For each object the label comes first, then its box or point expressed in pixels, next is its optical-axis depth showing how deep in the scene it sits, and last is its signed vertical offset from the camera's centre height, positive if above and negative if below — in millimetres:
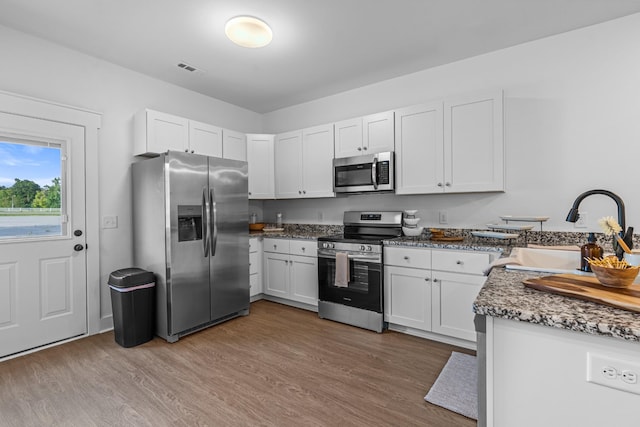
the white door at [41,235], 2670 -186
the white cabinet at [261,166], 4383 +659
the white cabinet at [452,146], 2873 +643
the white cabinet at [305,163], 3941 +654
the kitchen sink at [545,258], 1684 -277
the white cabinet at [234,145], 4070 +912
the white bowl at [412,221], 3372 -109
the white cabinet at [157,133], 3316 +886
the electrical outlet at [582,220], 2682 -91
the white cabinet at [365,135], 3445 +887
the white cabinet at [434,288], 2695 -713
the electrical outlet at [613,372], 797 -433
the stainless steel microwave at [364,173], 3398 +436
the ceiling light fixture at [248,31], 2461 +1471
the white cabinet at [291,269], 3721 -720
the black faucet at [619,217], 1380 -36
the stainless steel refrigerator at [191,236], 2979 -240
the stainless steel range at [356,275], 3139 -672
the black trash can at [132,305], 2834 -851
